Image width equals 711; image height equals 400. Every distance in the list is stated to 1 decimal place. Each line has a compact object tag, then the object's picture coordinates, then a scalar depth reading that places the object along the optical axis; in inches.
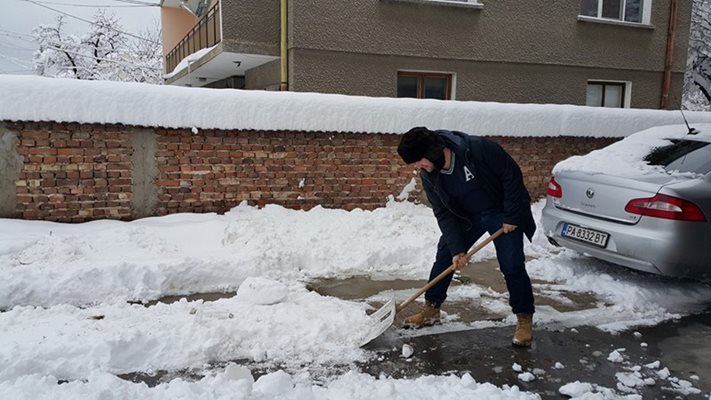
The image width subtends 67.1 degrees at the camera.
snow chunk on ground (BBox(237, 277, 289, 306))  167.9
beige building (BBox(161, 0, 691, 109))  364.2
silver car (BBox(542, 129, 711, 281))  174.4
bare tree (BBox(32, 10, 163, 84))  982.4
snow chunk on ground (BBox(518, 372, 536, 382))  129.0
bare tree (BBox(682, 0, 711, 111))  732.7
